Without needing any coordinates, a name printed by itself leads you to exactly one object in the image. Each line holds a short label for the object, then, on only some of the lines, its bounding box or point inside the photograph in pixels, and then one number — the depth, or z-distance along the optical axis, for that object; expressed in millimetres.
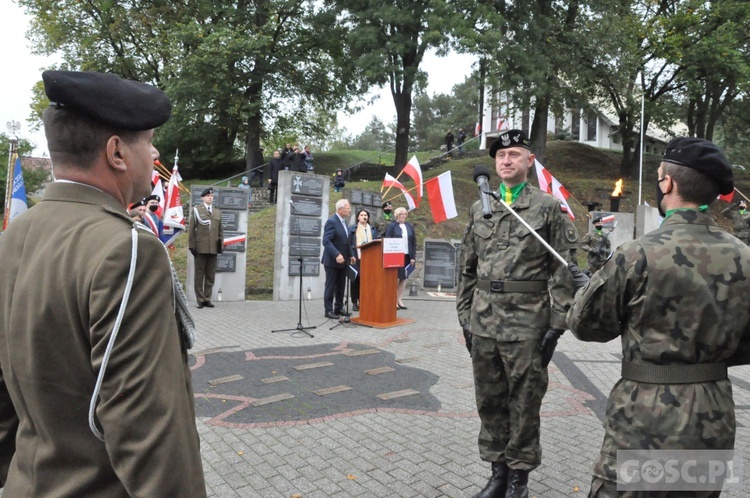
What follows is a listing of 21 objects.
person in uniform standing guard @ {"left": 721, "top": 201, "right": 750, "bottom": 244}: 10672
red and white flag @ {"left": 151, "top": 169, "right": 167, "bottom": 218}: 10204
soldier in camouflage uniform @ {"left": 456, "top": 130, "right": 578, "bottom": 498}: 3562
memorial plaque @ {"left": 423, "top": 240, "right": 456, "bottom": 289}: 15523
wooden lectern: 10070
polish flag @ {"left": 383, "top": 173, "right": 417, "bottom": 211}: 14047
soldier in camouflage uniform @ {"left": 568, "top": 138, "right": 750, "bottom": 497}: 2264
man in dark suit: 10609
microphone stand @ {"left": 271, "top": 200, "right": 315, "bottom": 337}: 9305
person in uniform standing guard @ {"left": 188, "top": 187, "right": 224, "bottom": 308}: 11523
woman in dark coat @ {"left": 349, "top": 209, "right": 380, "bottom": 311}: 11148
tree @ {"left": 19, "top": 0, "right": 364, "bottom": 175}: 27047
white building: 44516
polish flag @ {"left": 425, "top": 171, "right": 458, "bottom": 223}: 10820
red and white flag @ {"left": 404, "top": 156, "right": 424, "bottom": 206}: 13211
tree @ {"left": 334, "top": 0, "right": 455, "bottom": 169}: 22547
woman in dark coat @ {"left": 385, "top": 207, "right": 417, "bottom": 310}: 11586
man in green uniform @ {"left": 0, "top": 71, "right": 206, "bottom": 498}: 1286
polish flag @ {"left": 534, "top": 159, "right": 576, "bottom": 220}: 11148
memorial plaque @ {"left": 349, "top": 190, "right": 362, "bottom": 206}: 14062
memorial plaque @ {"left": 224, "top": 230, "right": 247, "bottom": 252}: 12594
